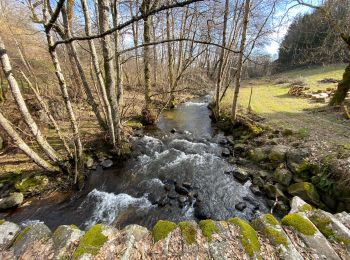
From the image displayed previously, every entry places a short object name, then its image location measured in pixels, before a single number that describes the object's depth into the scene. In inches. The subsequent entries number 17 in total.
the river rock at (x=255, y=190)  212.0
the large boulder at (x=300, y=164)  207.2
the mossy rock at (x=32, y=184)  201.2
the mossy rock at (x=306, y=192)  182.5
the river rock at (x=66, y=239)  77.1
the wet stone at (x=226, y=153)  296.5
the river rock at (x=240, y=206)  192.3
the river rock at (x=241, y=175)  234.7
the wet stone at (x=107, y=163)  264.8
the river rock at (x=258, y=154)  265.3
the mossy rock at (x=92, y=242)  76.0
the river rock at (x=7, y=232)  82.3
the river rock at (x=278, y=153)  243.4
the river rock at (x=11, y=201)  184.5
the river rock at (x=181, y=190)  214.4
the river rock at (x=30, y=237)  79.8
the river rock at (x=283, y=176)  215.0
